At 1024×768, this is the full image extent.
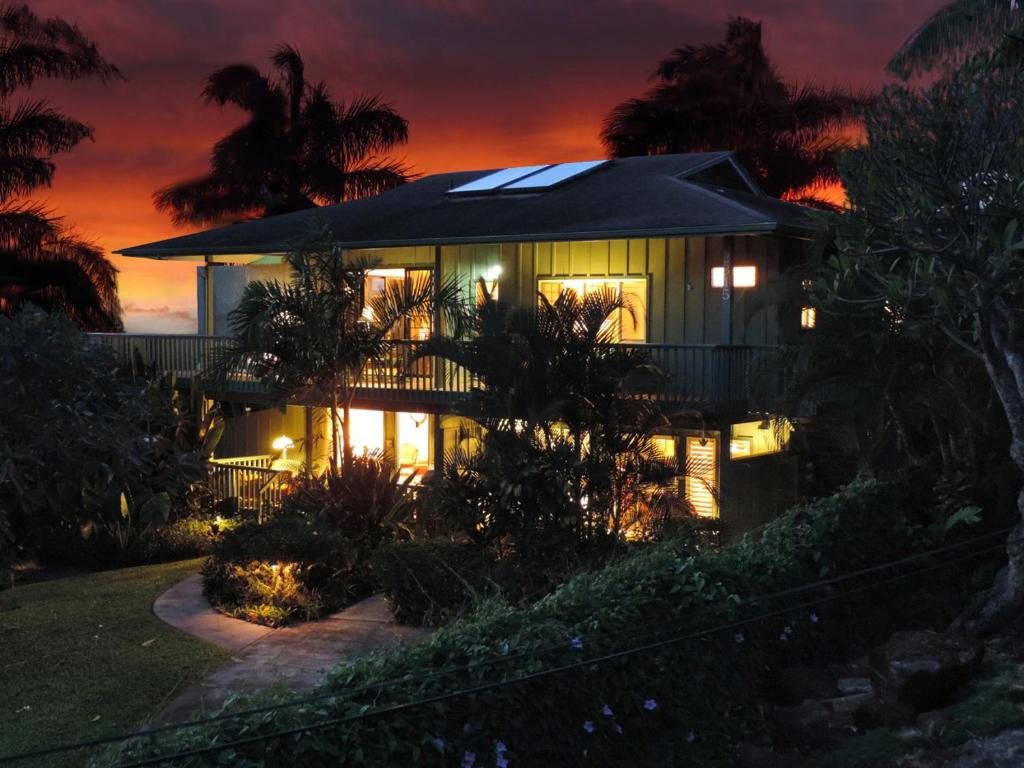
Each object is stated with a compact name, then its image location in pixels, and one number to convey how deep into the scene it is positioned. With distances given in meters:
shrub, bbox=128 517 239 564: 17.33
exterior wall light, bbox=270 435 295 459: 20.81
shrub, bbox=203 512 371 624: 12.84
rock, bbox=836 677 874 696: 9.13
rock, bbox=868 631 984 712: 8.45
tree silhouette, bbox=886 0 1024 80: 18.47
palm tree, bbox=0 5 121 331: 29.20
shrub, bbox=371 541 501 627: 12.15
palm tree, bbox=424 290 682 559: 12.29
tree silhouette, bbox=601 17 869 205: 34.50
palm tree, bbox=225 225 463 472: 15.83
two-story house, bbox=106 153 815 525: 16.03
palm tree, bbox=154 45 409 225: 35.81
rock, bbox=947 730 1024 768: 7.50
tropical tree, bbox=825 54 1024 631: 9.32
